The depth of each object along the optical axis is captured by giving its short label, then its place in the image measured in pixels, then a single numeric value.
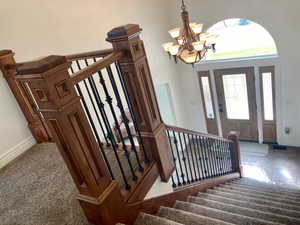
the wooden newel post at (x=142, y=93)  1.78
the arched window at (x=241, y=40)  5.67
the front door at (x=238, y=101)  6.16
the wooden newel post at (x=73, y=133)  1.26
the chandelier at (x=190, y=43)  3.09
